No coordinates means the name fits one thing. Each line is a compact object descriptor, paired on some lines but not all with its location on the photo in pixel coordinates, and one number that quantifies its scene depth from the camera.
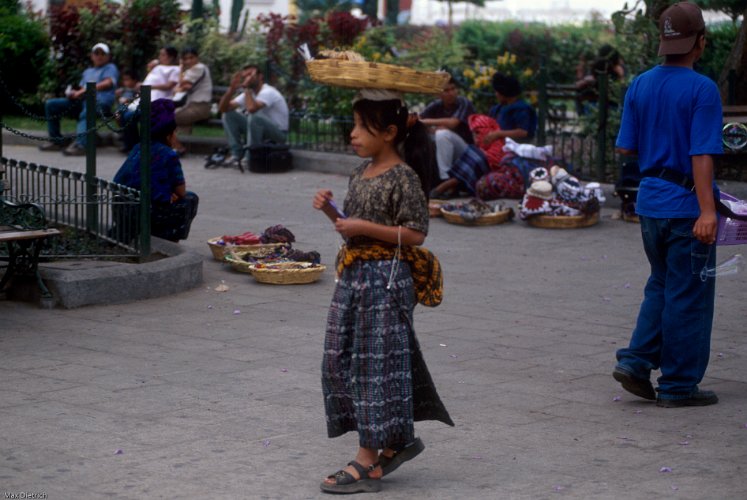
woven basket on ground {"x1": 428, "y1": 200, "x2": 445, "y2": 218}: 12.77
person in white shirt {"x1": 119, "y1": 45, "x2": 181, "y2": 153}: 17.81
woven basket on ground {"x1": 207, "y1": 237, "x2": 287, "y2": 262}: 9.99
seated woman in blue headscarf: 9.73
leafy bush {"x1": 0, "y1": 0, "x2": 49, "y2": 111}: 16.41
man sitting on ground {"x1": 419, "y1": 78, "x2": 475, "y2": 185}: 14.02
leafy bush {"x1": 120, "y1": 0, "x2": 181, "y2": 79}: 21.41
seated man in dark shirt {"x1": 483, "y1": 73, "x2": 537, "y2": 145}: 13.84
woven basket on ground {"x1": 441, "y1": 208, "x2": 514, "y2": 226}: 12.32
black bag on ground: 16.45
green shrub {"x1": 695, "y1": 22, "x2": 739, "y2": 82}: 15.91
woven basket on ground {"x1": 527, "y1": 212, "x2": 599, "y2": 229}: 12.22
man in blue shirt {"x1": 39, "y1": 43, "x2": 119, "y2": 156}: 17.94
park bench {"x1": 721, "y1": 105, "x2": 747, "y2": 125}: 8.85
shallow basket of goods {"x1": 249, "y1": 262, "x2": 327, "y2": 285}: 9.37
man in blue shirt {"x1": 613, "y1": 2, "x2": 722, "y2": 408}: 5.98
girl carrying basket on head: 4.93
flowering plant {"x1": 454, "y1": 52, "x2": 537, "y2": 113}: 17.59
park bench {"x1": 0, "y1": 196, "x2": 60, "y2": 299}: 8.27
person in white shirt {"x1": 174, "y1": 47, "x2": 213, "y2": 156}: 17.78
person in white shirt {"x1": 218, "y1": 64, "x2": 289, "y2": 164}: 16.42
